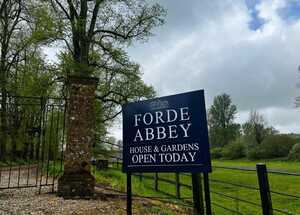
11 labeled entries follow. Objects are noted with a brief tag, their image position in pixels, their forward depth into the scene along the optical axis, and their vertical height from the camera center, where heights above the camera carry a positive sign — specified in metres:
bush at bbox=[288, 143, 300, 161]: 28.91 +0.50
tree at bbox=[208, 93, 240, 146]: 49.19 +6.71
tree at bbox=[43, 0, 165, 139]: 13.93 +5.79
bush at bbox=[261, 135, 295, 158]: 33.25 +1.44
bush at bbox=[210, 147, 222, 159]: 41.38 +0.98
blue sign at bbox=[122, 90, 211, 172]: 3.88 +0.37
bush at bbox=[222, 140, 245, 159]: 38.88 +1.15
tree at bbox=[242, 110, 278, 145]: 41.54 +4.23
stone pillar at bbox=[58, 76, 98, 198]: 6.73 +0.53
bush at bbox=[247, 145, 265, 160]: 34.69 +0.69
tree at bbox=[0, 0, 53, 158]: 18.14 +8.24
